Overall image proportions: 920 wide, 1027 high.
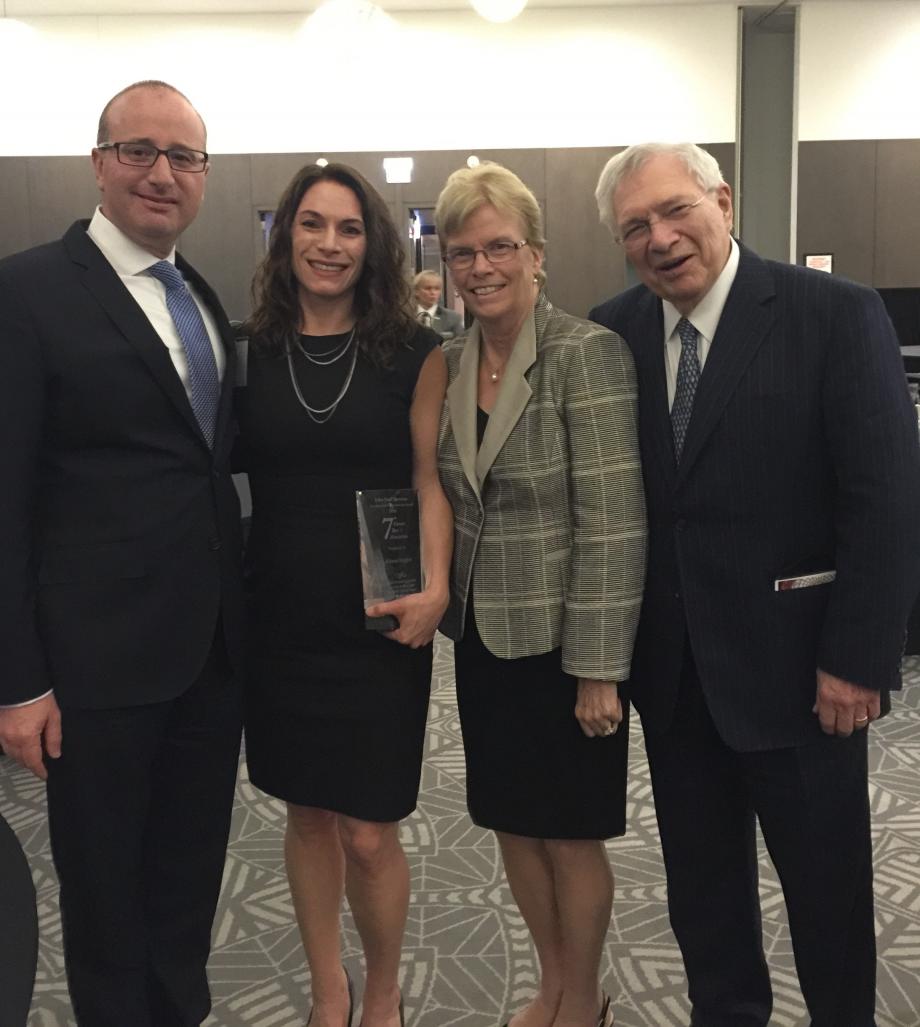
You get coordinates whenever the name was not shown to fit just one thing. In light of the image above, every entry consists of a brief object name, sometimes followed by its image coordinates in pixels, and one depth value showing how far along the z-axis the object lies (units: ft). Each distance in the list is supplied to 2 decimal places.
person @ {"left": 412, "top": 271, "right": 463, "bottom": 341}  24.76
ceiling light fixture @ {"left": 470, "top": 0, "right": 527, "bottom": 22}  20.94
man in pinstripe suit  5.30
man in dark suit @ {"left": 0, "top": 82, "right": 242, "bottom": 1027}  5.55
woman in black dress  6.33
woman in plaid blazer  5.84
